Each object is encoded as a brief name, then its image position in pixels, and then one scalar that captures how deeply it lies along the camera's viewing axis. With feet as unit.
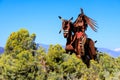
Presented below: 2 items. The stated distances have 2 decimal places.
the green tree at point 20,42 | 72.02
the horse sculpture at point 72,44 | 106.42
